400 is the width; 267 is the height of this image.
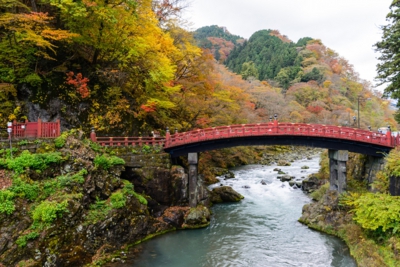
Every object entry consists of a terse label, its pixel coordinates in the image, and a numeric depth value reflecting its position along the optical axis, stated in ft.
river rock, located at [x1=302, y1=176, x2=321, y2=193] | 96.94
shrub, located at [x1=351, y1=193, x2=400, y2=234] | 47.85
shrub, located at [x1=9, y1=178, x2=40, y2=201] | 45.77
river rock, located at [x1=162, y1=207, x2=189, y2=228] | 65.62
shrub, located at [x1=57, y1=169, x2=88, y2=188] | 49.92
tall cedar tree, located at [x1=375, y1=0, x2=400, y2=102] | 68.44
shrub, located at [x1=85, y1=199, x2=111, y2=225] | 50.64
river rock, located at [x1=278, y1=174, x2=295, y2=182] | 110.01
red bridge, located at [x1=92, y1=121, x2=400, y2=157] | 68.54
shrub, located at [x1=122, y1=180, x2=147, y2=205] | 58.90
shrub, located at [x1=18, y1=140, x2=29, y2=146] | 53.40
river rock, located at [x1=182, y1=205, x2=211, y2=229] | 66.85
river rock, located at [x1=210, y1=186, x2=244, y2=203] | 87.25
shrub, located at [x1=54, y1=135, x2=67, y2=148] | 55.52
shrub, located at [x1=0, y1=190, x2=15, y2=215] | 42.91
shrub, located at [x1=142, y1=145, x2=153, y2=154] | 69.31
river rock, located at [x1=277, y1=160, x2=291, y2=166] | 139.20
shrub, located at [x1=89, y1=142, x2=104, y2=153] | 61.38
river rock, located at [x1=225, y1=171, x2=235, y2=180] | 115.70
